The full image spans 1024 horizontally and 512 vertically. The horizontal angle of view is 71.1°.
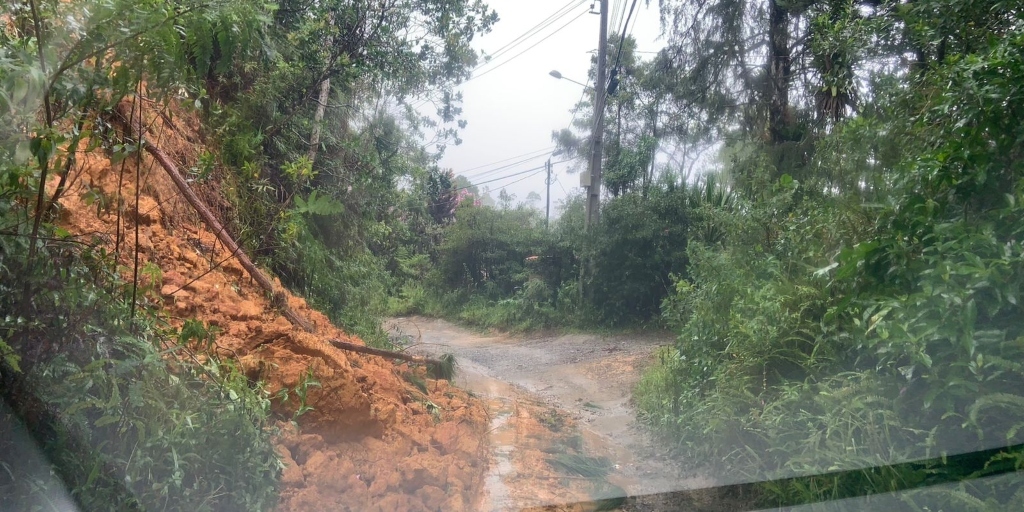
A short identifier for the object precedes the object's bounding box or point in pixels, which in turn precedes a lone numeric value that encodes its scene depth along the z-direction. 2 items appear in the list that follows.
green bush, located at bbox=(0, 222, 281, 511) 3.31
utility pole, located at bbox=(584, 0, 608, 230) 17.91
